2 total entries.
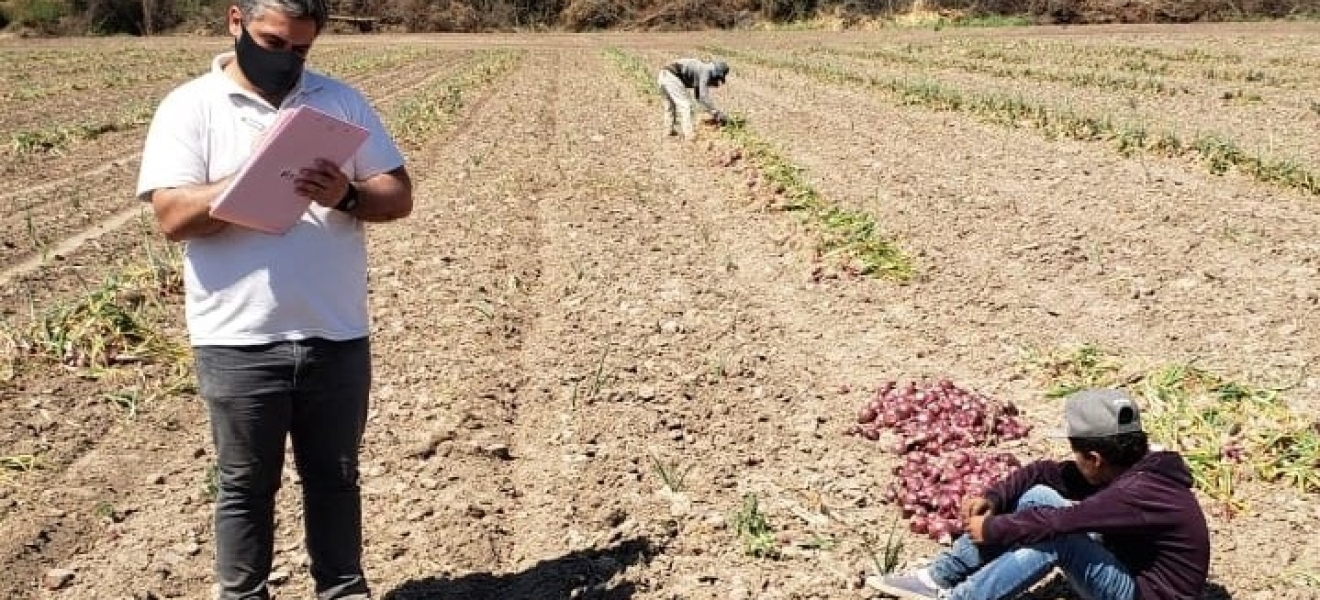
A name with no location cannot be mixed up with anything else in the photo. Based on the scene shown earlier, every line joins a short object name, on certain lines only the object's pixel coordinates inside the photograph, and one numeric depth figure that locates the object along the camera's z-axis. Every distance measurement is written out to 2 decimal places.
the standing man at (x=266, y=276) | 2.94
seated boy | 3.41
